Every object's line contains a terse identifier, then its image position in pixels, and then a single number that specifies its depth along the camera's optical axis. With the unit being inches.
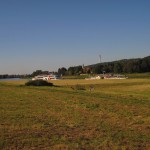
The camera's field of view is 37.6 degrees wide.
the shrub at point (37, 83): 1625.3
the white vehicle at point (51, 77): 3867.8
